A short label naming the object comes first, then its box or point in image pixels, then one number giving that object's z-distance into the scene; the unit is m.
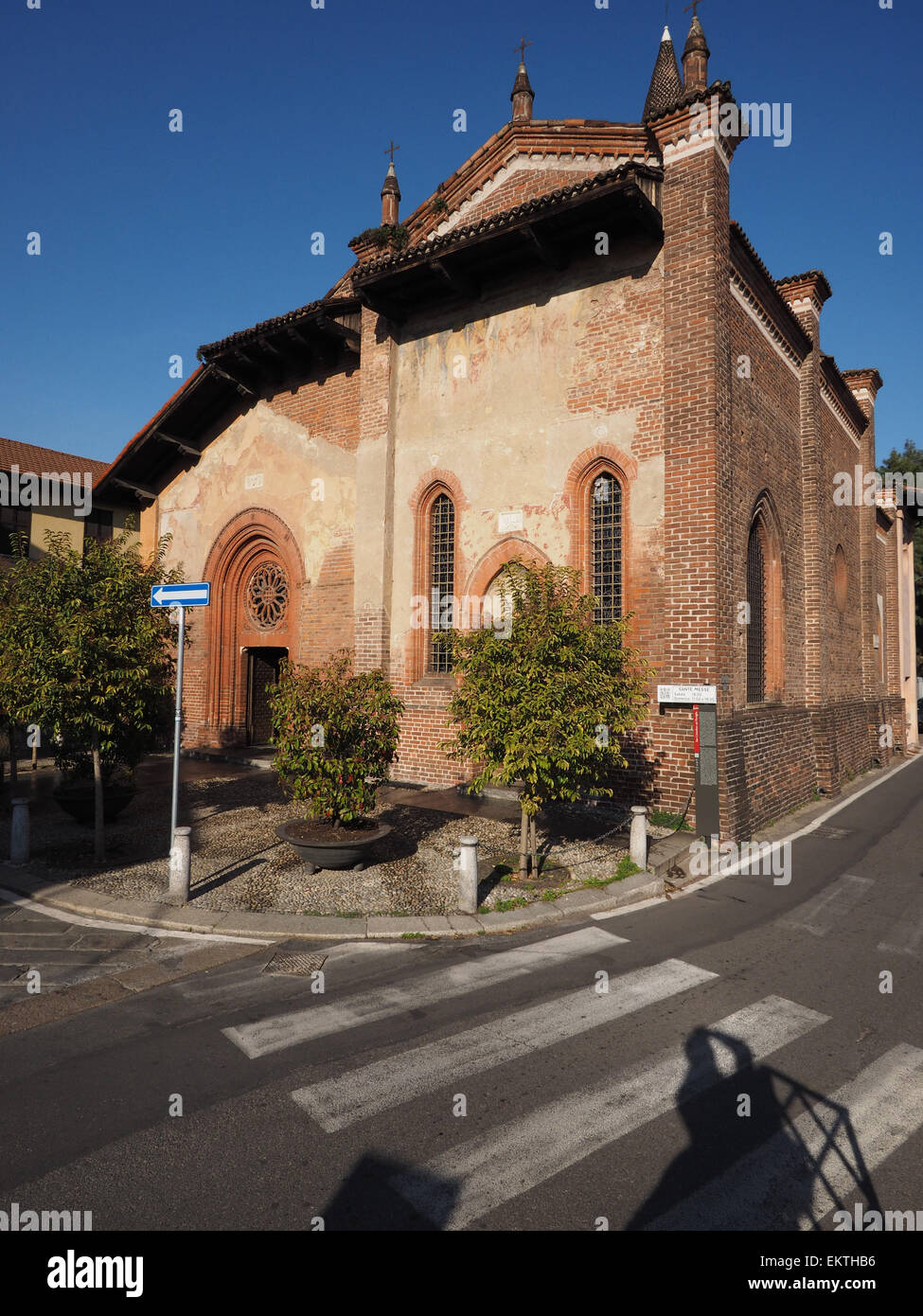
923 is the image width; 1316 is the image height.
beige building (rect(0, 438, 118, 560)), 25.70
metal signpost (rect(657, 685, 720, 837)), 9.51
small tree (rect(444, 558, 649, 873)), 7.46
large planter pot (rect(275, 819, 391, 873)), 7.63
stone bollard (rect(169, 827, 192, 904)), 6.97
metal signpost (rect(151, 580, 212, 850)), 7.56
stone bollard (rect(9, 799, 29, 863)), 8.26
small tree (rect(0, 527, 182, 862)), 8.00
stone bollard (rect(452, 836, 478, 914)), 6.78
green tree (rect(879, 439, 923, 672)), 37.19
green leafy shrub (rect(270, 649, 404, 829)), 7.70
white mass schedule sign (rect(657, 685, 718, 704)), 9.70
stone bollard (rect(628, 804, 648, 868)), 8.18
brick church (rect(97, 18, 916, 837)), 10.32
